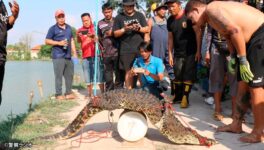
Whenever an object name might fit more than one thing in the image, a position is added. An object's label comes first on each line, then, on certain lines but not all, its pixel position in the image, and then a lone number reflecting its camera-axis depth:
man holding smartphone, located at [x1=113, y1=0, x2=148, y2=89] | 4.17
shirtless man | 2.77
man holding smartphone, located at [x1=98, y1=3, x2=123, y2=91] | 4.54
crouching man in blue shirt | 3.60
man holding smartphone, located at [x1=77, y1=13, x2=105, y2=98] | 5.06
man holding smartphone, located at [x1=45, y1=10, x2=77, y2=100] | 5.08
